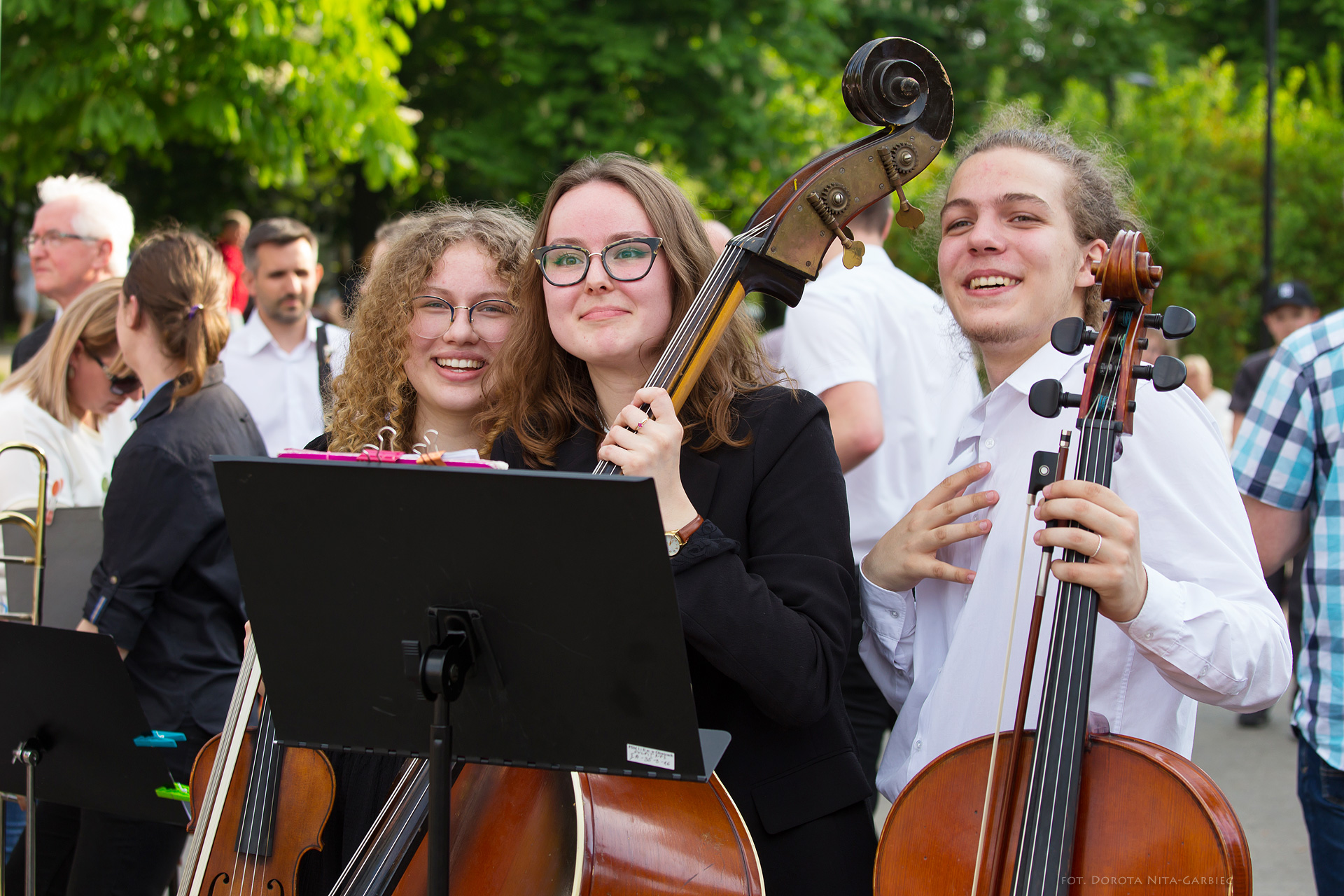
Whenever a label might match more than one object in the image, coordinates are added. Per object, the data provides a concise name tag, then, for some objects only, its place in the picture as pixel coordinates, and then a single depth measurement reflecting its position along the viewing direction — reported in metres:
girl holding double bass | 1.67
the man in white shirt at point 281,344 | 4.77
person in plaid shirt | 2.17
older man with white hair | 4.23
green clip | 2.17
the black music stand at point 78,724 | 2.14
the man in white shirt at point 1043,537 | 1.61
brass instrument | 2.65
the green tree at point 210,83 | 7.09
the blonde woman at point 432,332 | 2.38
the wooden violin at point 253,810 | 1.97
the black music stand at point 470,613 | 1.34
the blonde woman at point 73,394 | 3.29
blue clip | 2.14
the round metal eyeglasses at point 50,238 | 4.24
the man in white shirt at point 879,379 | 3.52
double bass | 1.55
